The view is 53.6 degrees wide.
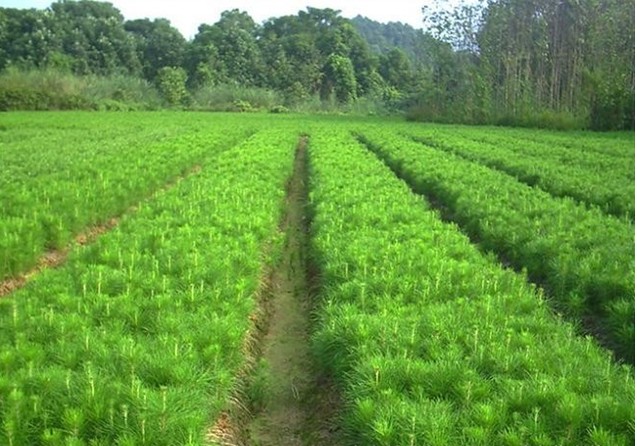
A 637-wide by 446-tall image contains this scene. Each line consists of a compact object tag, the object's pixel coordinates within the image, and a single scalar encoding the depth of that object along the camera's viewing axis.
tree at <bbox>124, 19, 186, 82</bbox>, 93.31
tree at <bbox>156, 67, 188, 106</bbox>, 78.81
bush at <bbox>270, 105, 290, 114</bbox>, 77.38
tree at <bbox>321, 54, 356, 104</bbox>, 94.75
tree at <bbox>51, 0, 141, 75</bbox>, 85.00
